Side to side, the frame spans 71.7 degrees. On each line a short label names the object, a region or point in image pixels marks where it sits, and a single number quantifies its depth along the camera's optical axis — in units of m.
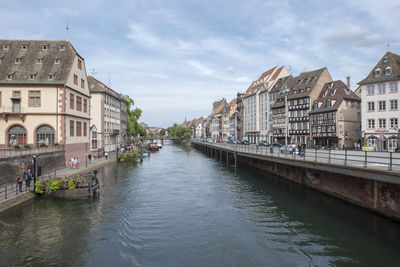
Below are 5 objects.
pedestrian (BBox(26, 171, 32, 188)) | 21.31
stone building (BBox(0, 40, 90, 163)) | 31.98
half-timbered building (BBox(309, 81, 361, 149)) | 50.53
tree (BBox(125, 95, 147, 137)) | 94.68
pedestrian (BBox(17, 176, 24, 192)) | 19.71
